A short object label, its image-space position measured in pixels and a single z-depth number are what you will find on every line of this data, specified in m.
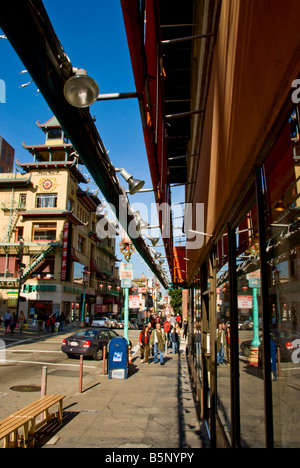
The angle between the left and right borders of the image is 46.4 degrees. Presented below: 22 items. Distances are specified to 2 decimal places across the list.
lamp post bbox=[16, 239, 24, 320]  32.81
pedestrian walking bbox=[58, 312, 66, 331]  33.42
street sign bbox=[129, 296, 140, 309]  17.65
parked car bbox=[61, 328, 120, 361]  16.20
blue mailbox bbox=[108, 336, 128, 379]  11.36
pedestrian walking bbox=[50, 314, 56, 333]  31.72
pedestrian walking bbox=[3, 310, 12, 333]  27.44
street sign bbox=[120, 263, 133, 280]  14.00
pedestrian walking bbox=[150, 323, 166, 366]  14.80
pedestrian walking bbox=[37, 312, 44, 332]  32.44
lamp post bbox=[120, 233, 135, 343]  13.93
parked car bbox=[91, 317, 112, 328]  39.57
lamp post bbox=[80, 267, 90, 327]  42.70
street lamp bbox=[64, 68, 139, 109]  3.23
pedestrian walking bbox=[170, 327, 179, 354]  18.55
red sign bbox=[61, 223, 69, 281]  41.78
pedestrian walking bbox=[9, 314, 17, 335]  26.45
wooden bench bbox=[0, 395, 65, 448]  4.63
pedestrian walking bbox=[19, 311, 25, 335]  28.00
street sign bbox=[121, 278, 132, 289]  13.88
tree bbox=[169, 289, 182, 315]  50.56
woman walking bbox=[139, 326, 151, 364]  15.25
